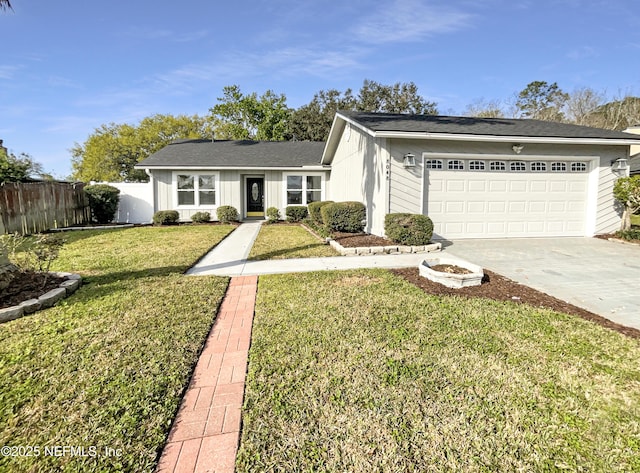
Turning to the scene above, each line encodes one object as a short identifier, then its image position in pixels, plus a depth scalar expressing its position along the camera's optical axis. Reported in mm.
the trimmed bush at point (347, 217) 10086
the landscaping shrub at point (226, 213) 14812
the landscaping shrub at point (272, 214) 15188
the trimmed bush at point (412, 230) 8055
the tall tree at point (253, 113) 29219
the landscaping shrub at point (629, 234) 9305
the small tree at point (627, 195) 9445
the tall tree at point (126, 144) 30297
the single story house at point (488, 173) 9172
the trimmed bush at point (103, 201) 14984
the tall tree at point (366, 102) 32438
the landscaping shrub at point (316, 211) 12945
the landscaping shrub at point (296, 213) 15539
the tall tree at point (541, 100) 34344
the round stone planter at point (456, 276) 5164
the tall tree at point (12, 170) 12469
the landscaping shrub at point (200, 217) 14727
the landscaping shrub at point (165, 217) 14078
